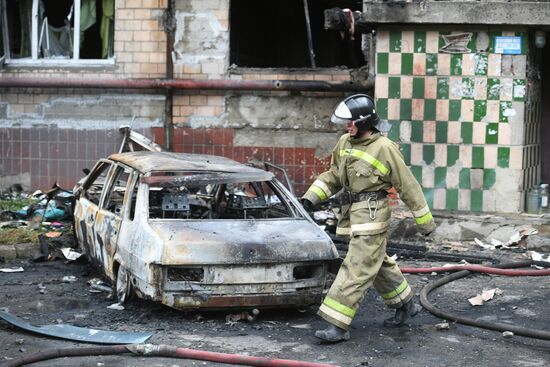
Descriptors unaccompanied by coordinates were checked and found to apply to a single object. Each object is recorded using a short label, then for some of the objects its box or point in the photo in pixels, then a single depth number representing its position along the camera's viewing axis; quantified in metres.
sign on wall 10.46
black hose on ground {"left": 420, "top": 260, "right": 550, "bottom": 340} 6.49
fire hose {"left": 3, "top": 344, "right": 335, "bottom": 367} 5.83
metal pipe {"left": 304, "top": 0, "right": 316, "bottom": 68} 11.71
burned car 6.96
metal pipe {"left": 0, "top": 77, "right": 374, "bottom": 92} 11.79
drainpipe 12.25
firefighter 6.65
